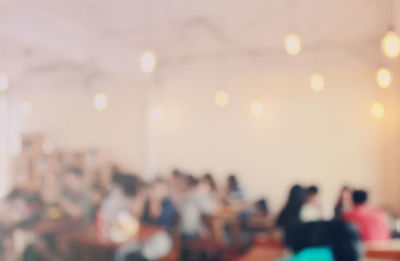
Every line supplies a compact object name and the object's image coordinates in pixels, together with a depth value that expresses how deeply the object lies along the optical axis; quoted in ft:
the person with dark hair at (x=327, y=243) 6.84
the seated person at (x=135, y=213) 11.35
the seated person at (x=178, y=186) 12.39
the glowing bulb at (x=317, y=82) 10.92
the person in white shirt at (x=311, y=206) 11.05
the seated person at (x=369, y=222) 9.25
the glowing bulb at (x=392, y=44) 7.65
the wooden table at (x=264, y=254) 9.01
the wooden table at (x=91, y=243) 10.23
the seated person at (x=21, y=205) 8.93
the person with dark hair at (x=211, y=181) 12.19
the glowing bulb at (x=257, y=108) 11.61
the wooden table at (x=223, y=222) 12.25
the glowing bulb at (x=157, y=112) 11.50
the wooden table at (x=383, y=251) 8.30
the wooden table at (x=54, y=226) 9.43
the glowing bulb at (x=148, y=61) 8.52
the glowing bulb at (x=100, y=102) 10.87
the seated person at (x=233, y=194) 12.11
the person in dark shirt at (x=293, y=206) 11.28
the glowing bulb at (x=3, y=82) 8.77
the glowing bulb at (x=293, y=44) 8.68
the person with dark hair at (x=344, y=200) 10.98
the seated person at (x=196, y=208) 12.45
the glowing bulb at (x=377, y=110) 10.90
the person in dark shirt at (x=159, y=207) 12.34
